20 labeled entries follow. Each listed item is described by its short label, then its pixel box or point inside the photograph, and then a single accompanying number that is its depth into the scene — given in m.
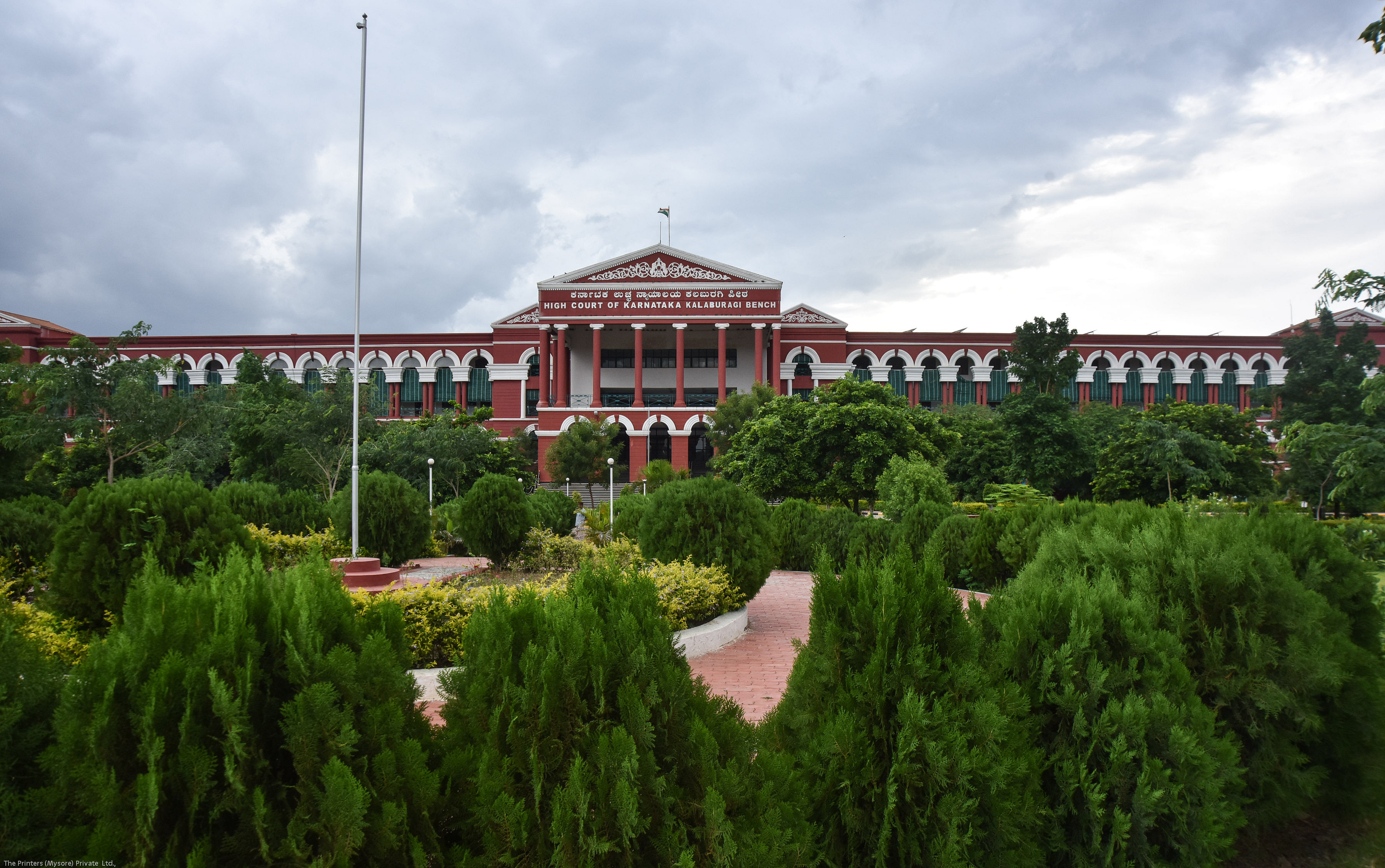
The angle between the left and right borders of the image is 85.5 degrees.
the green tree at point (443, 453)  25.45
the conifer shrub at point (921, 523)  10.27
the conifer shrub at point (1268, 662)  3.56
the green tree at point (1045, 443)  24.08
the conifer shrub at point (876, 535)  10.85
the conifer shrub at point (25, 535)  7.60
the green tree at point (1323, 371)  31.48
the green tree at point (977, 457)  25.56
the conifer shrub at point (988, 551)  9.06
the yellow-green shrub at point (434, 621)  5.93
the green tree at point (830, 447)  17.28
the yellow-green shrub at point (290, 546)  9.55
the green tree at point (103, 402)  20.33
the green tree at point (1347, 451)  9.65
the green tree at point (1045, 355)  28.28
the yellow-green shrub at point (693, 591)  7.07
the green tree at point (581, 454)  31.22
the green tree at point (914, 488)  12.95
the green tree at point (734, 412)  30.17
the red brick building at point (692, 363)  39.53
